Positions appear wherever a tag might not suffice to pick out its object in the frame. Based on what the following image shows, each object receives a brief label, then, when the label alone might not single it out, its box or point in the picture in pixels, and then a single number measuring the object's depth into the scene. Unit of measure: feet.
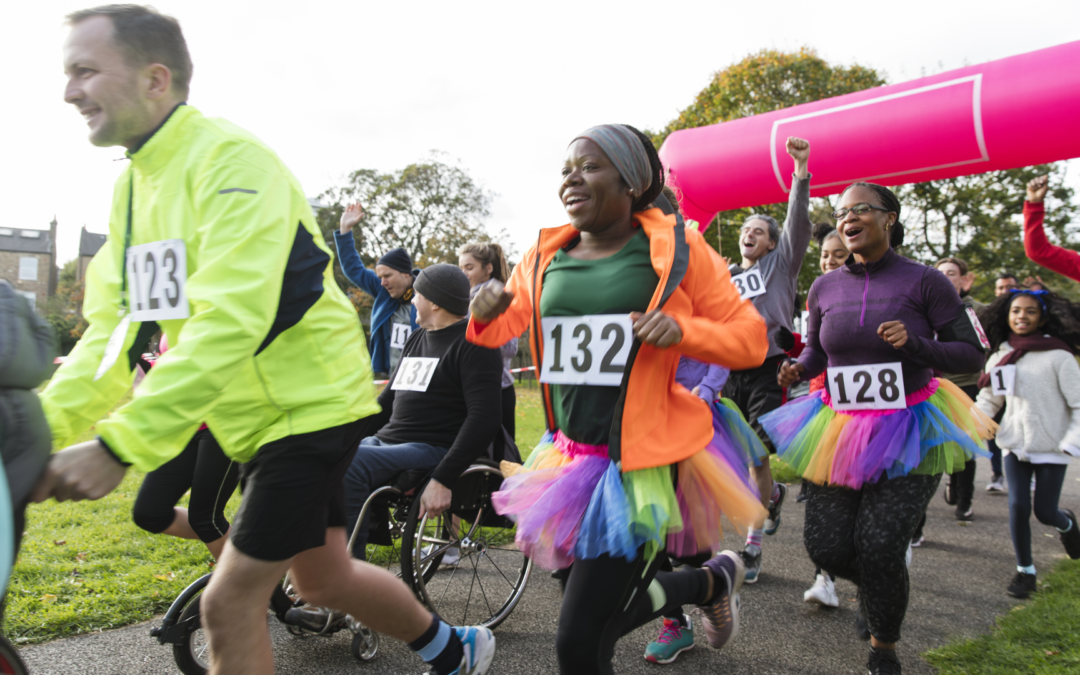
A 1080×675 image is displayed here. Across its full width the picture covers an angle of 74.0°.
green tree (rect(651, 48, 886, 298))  70.08
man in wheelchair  10.77
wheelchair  9.04
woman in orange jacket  6.84
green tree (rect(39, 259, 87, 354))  148.46
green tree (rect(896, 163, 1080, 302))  82.28
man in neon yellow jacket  5.64
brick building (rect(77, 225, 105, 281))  222.07
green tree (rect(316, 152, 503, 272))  113.91
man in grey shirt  14.26
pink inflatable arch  16.38
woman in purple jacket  9.52
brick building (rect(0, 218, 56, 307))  219.37
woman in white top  14.06
